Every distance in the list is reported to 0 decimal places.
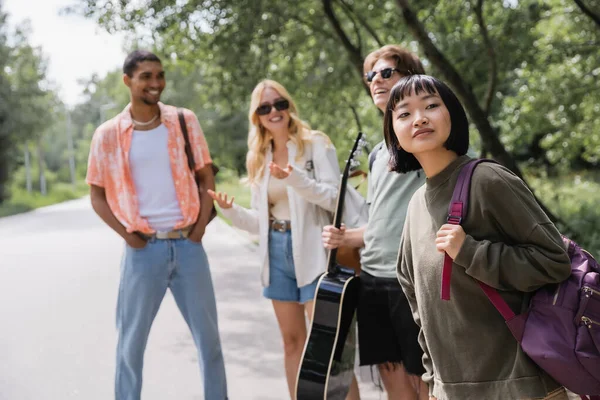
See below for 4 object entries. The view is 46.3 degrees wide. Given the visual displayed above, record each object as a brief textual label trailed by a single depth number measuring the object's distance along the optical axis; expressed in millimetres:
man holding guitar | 3111
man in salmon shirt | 3811
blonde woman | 3949
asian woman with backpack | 1955
